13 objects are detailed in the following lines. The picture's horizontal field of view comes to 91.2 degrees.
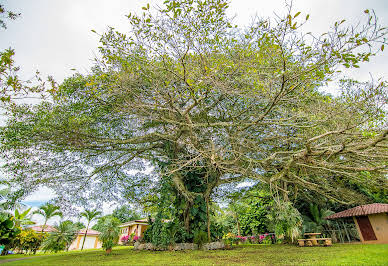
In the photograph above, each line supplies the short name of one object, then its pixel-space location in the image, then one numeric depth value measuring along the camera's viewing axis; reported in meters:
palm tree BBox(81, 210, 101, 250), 20.16
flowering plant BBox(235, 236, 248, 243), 14.68
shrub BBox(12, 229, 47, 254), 13.82
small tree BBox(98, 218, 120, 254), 8.51
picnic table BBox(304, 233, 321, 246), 9.09
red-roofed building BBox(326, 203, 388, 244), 12.06
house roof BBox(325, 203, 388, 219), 11.96
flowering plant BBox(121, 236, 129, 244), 22.18
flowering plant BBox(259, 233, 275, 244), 14.45
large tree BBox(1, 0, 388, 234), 4.34
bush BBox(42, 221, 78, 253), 15.22
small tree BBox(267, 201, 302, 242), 8.80
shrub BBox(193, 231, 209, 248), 8.29
